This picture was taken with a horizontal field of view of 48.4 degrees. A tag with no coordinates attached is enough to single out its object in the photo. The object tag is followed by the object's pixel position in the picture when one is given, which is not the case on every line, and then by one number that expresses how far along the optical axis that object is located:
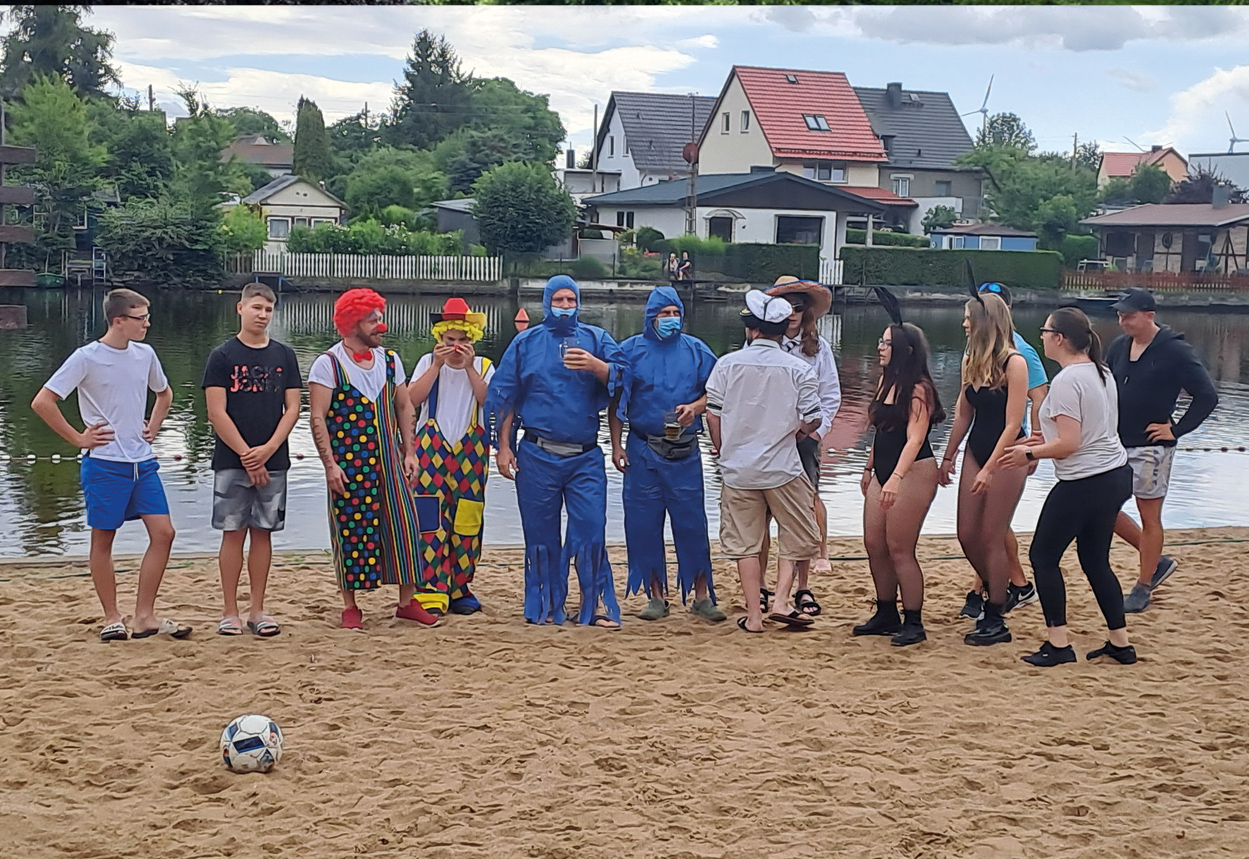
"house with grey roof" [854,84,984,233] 64.88
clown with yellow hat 7.50
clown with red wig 7.09
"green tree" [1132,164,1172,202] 66.94
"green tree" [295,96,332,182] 71.44
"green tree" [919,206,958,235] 61.28
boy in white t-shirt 6.65
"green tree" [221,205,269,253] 45.72
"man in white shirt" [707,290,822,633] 7.17
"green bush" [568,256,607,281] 46.25
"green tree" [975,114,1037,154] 133.50
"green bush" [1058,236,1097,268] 57.12
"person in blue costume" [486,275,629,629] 7.38
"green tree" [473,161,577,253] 47.22
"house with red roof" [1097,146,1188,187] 86.94
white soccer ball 5.11
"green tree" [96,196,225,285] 44.06
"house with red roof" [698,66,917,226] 59.62
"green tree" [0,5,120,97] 69.25
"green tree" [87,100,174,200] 48.91
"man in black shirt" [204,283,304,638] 6.81
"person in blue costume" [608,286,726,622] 7.46
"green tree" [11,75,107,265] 44.94
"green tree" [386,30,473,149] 89.25
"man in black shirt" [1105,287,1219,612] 7.67
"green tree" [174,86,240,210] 45.66
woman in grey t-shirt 6.44
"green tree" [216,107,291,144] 104.88
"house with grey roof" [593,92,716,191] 68.19
